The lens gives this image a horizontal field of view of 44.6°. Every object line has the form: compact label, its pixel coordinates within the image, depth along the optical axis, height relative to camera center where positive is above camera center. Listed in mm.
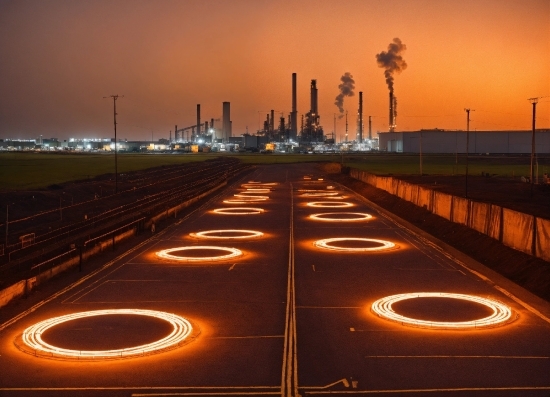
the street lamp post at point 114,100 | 77625 +6368
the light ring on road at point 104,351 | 17453 -5192
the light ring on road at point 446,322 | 20453 -5247
